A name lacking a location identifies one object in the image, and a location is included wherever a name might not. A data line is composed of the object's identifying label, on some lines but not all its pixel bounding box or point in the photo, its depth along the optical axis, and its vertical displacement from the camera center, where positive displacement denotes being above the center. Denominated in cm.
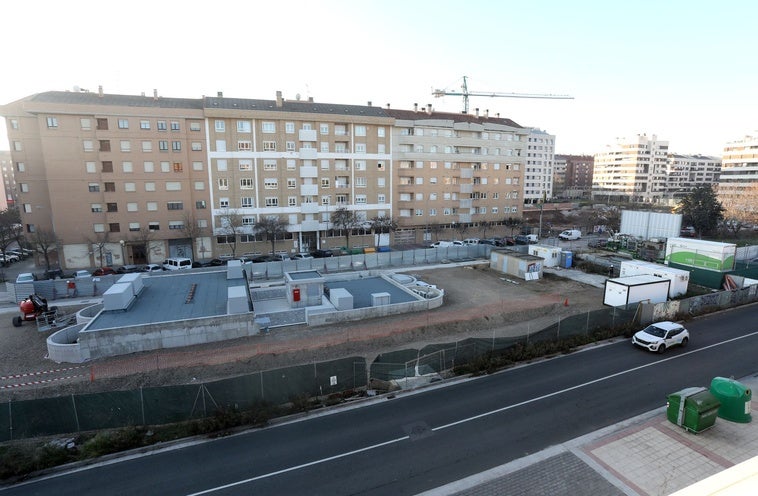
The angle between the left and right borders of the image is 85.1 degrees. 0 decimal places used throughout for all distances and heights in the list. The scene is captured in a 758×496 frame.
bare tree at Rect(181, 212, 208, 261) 4303 -499
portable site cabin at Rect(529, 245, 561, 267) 3969 -698
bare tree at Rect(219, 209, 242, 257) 4416 -455
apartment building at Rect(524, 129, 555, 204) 11056 +400
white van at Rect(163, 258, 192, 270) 3775 -762
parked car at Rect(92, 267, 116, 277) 3516 -777
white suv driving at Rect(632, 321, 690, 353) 1916 -724
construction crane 12281 +2594
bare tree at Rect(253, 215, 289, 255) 4467 -503
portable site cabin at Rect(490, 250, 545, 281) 3506 -715
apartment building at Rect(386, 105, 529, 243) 5459 +127
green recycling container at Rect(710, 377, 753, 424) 1321 -697
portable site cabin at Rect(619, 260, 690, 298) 2795 -625
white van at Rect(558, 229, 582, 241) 5738 -734
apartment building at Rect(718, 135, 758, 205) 10100 +452
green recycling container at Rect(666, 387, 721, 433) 1251 -692
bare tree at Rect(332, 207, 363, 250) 4850 -461
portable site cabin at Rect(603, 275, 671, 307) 2522 -669
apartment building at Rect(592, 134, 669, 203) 12875 +376
